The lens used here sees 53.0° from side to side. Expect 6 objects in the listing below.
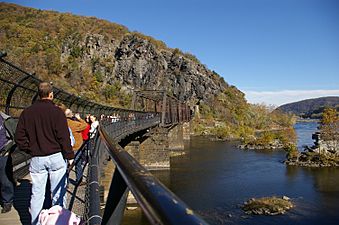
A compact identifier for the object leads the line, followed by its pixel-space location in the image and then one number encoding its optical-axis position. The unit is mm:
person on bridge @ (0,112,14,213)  5320
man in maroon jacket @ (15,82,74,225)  3818
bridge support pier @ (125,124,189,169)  37125
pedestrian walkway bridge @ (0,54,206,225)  941
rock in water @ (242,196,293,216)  23109
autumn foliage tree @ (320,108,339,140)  50812
